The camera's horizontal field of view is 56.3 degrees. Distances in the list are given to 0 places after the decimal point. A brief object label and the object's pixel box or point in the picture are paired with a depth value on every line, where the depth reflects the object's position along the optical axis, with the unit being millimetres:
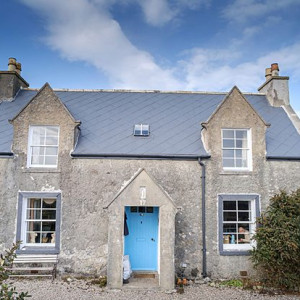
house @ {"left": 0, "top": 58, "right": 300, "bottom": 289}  10727
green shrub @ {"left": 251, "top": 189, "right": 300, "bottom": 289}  9531
